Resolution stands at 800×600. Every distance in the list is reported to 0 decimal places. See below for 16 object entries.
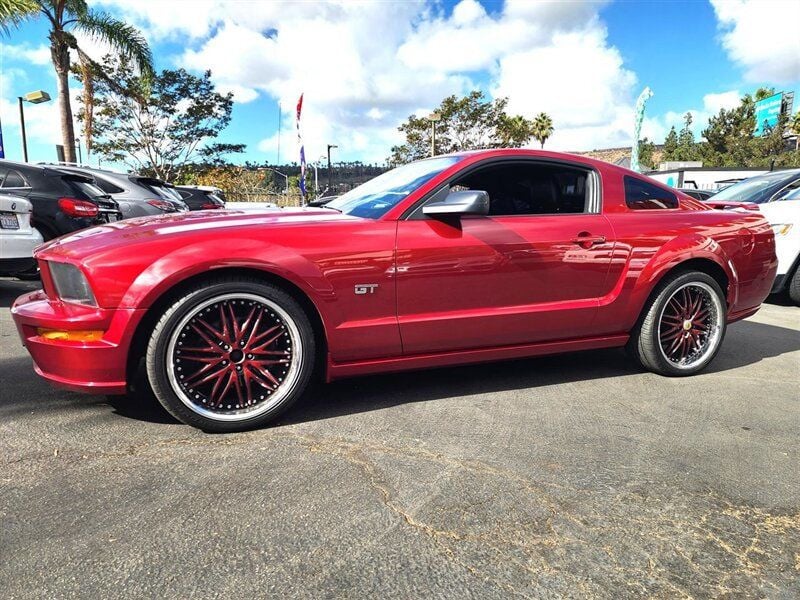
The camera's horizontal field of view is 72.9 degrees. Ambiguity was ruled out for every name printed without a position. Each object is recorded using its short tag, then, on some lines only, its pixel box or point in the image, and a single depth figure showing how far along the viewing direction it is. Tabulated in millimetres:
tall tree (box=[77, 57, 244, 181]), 24250
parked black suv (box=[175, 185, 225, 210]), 12856
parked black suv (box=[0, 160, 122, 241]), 5852
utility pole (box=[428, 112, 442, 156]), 29009
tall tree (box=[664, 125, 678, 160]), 55375
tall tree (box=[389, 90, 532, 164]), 31938
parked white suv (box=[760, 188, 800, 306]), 5984
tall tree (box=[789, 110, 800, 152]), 42094
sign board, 38428
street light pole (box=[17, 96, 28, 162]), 22297
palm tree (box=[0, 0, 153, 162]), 15164
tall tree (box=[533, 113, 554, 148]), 50525
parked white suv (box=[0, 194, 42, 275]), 5113
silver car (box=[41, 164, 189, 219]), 7723
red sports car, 2465
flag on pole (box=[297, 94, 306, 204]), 19438
